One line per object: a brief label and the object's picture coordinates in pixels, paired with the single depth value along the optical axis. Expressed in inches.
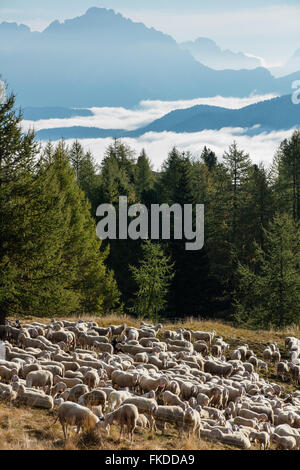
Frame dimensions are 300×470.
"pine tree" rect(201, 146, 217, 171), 4015.3
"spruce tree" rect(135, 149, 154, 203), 3250.5
